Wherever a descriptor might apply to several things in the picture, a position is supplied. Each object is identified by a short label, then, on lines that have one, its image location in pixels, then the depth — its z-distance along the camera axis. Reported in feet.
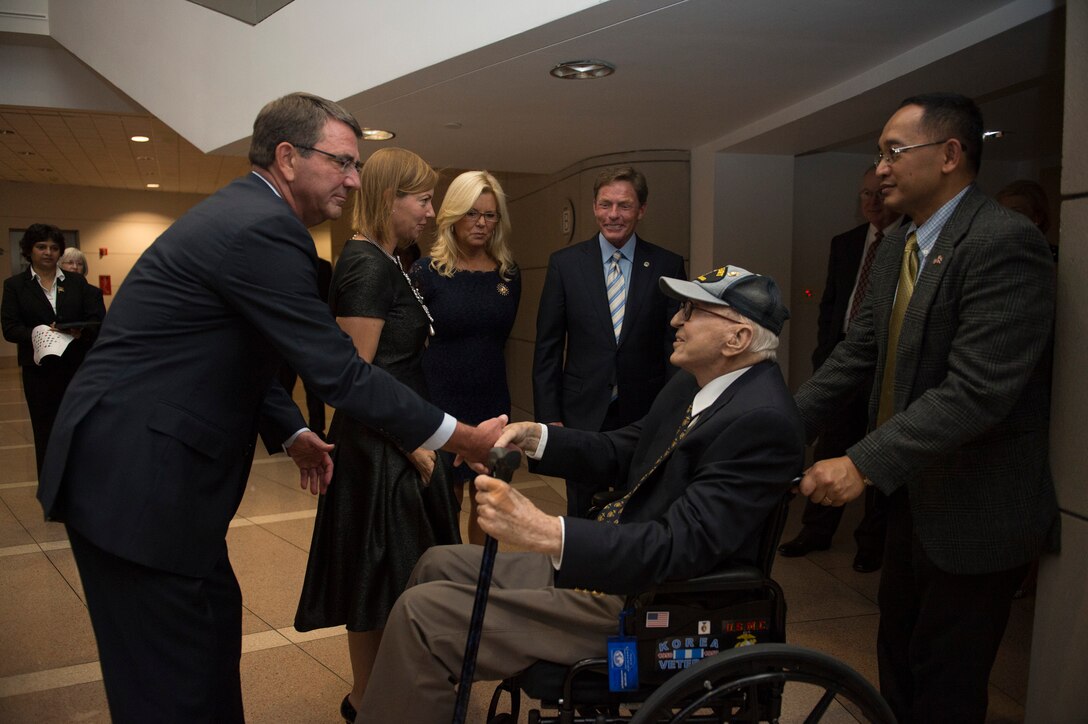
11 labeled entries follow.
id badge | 4.98
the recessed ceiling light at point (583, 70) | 10.67
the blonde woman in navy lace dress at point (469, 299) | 9.26
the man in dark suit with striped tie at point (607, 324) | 10.21
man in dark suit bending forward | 4.89
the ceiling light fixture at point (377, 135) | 15.06
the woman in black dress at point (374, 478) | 7.06
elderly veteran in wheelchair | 4.84
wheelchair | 4.55
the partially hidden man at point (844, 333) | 11.89
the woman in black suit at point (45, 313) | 14.70
